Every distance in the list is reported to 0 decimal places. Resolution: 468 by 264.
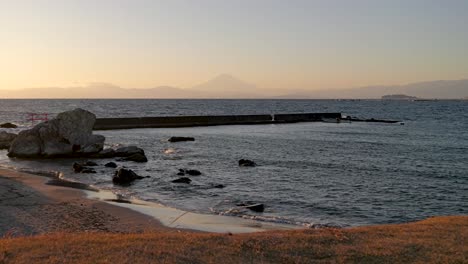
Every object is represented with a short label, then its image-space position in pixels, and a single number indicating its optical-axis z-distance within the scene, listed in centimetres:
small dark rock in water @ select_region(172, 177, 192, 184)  2719
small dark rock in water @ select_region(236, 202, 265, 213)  1978
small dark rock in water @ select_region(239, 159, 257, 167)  3500
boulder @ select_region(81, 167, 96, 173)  3024
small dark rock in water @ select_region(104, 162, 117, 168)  3312
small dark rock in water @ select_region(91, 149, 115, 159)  3912
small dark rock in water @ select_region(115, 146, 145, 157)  3922
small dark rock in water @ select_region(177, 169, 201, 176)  3019
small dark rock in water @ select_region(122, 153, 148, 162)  3691
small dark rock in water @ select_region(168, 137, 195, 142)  5394
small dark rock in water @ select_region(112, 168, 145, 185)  2667
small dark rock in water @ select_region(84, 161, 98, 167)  3369
